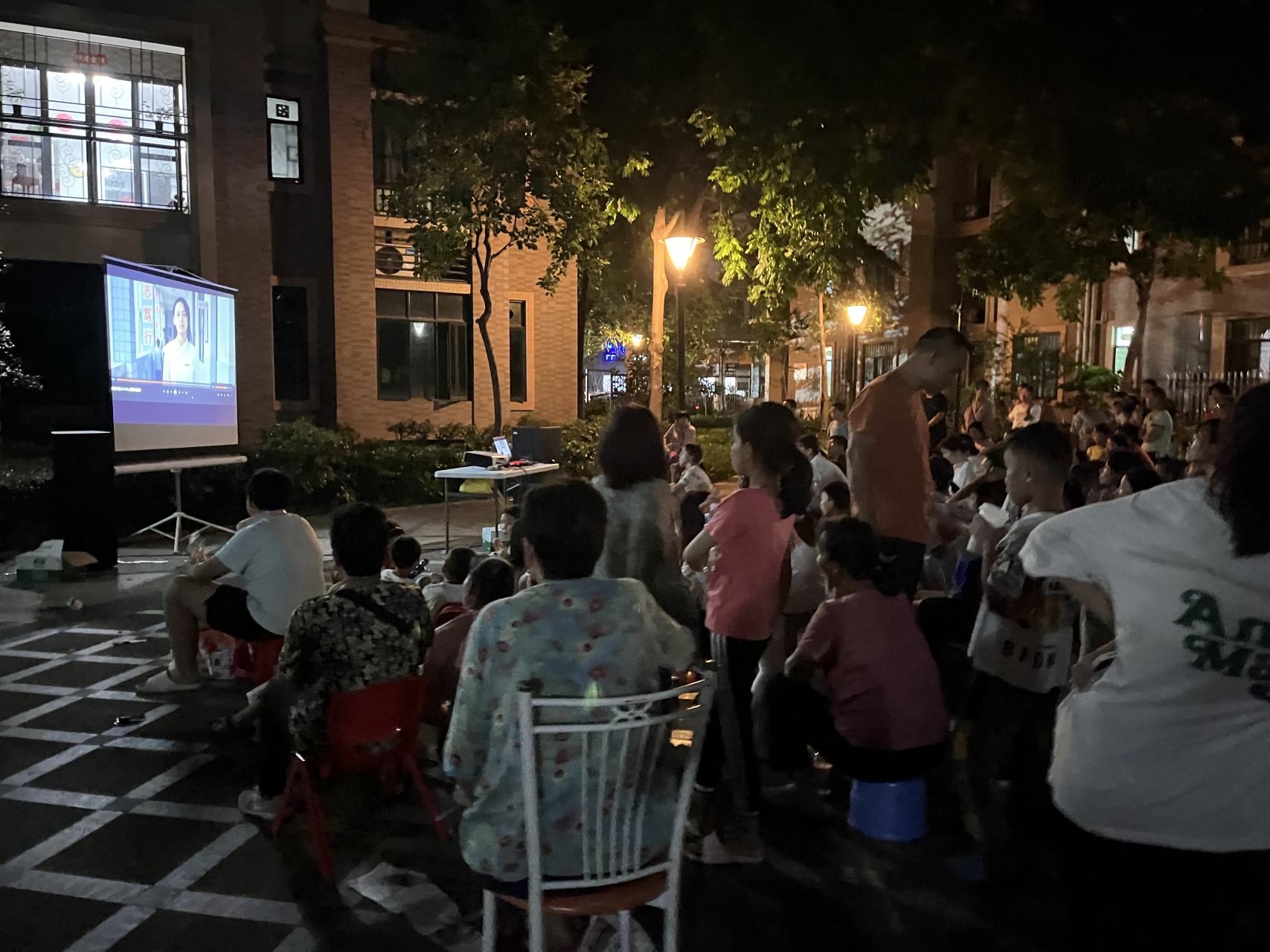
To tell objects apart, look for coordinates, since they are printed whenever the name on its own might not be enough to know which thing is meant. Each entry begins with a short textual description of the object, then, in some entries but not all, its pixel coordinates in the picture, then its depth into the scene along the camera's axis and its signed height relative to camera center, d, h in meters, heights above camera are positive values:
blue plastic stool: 3.65 -1.60
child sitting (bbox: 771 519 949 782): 3.45 -1.01
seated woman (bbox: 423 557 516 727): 4.16 -1.13
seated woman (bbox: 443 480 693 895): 2.22 -0.64
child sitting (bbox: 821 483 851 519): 5.48 -0.57
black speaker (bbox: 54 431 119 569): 8.69 -0.85
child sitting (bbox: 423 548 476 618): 5.20 -1.02
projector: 9.83 -0.62
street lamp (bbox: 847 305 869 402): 20.05 +1.94
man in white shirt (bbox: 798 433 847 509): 7.77 -0.56
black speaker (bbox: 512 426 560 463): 10.89 -0.47
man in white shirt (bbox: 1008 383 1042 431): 13.16 -0.10
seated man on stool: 4.78 -0.86
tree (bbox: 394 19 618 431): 12.80 +3.61
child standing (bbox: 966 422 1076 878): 3.38 -0.90
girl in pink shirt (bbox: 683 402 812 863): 3.61 -0.69
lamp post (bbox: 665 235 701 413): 12.62 +2.08
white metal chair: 2.15 -0.95
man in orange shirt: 4.15 -0.23
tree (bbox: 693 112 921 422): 13.84 +3.25
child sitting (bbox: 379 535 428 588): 5.33 -0.88
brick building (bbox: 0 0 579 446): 14.21 +3.45
